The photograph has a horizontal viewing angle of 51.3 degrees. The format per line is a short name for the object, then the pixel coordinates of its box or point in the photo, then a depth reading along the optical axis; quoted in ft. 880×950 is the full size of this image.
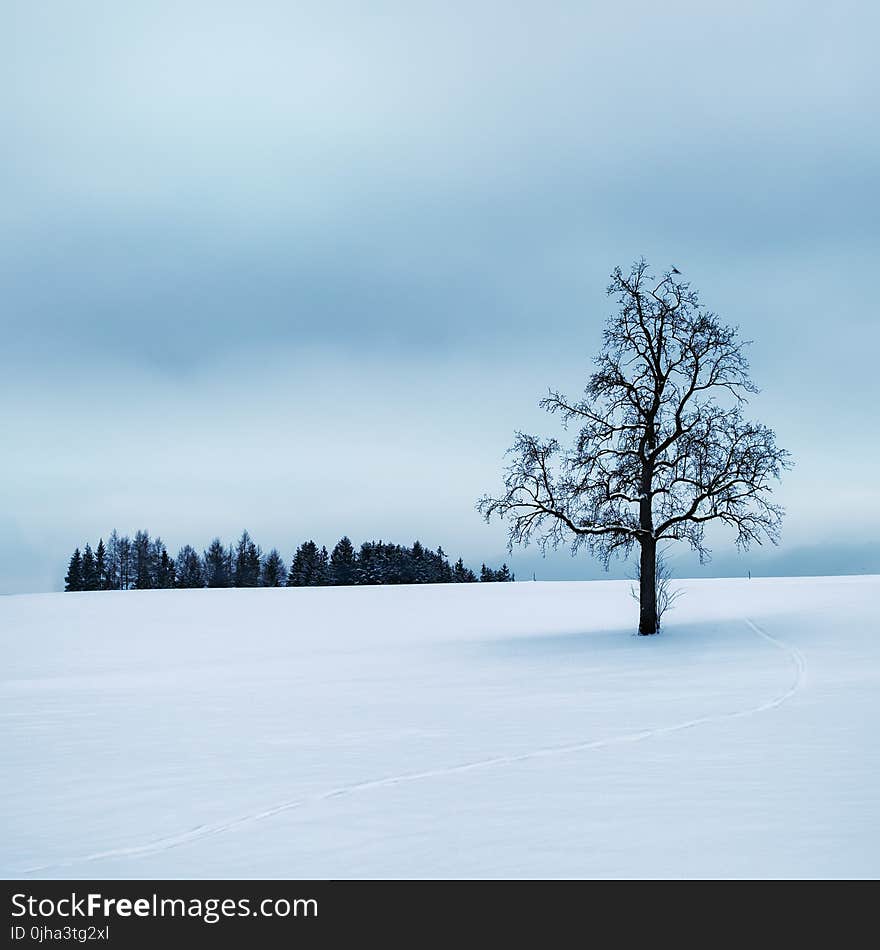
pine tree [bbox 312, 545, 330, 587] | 401.08
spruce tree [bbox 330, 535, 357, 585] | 396.57
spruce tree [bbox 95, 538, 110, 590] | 452.76
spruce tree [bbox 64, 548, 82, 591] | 454.81
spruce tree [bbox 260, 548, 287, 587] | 456.04
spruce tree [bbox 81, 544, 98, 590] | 453.17
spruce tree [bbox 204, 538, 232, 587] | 529.86
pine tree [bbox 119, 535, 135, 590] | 529.45
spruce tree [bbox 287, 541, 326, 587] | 419.74
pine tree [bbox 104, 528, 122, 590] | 505.29
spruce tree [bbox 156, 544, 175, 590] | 444.55
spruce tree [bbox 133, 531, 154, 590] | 498.85
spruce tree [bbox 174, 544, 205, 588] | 497.09
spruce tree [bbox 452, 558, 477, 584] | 453.17
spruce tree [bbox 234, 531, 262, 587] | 474.08
